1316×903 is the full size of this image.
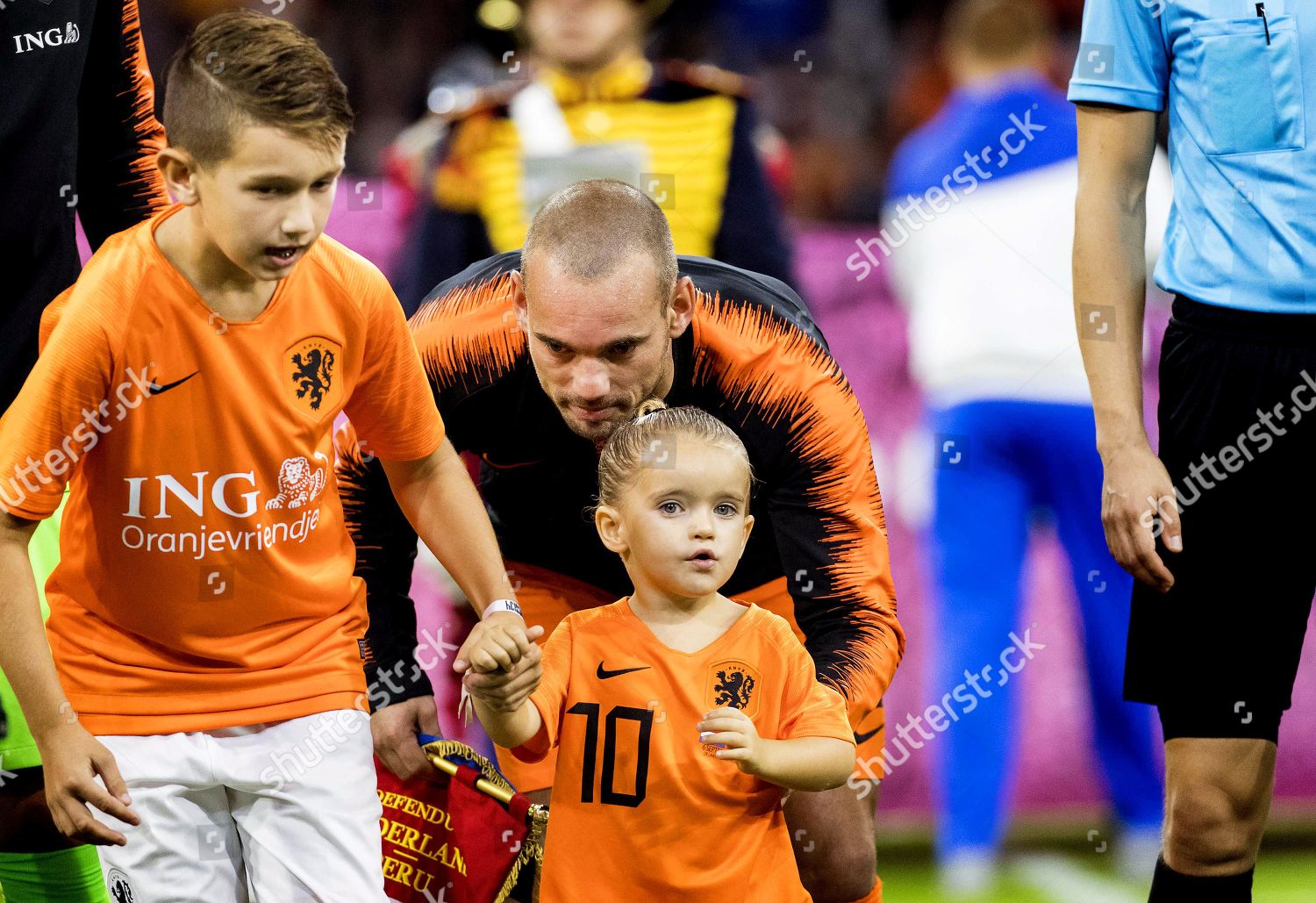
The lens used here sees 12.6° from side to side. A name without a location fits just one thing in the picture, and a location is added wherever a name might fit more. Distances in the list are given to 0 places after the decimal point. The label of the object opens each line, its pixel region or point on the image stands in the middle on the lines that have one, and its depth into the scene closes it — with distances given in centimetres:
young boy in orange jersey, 520
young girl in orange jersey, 527
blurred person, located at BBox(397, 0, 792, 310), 643
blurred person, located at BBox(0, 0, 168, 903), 548
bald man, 547
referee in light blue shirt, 535
